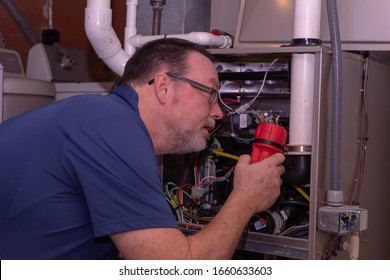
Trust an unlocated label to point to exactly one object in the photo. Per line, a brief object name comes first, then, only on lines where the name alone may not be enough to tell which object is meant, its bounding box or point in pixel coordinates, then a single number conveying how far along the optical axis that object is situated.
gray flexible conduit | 1.45
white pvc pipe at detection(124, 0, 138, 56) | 1.94
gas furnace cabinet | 1.46
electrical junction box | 1.44
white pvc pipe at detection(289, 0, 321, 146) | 1.46
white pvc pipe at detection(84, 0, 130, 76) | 1.90
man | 1.13
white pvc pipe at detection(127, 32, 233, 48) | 1.68
